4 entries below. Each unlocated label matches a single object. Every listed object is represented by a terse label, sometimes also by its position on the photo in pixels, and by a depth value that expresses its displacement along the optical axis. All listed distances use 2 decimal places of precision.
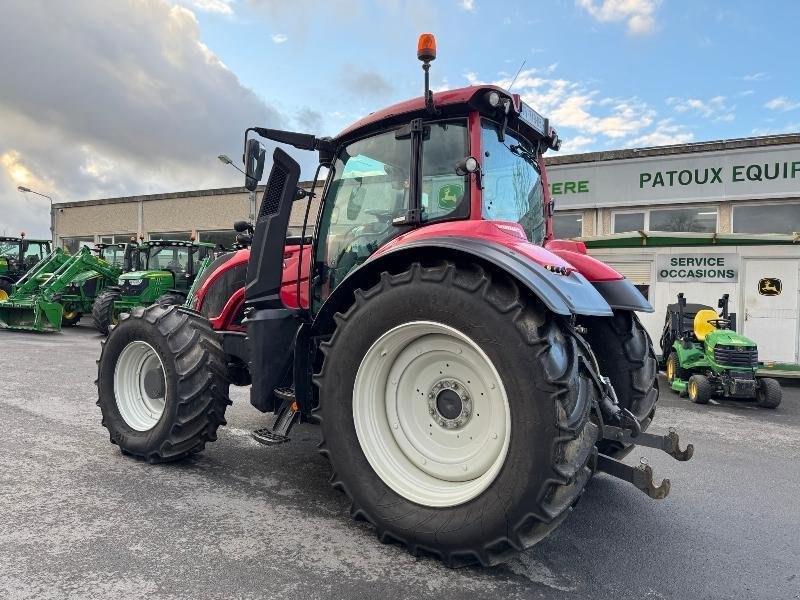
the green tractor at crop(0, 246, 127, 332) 13.21
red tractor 2.39
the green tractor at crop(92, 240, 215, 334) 13.60
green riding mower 7.45
